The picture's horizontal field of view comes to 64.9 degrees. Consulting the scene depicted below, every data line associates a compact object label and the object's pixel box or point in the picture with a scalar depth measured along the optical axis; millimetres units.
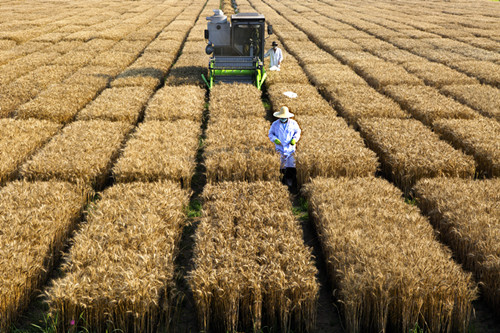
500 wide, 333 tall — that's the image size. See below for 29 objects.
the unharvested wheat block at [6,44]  23594
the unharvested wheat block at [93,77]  15305
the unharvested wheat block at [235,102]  11961
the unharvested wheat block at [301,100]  12406
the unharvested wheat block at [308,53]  20047
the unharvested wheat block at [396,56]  20438
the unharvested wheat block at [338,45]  23703
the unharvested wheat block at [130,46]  22400
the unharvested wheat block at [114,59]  18750
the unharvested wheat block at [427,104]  12078
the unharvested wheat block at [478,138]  8961
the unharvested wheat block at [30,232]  4938
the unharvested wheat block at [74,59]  19062
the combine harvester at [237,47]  15266
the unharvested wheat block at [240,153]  8430
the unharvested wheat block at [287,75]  16156
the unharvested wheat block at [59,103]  11914
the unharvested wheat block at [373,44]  23656
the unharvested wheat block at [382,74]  16031
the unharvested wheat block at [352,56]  20234
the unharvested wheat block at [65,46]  22719
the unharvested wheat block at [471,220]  5430
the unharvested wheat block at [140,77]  15223
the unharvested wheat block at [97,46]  22422
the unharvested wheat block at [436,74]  16266
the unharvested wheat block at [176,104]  11859
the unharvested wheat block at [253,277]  4750
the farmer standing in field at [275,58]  16733
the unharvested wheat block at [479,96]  12659
